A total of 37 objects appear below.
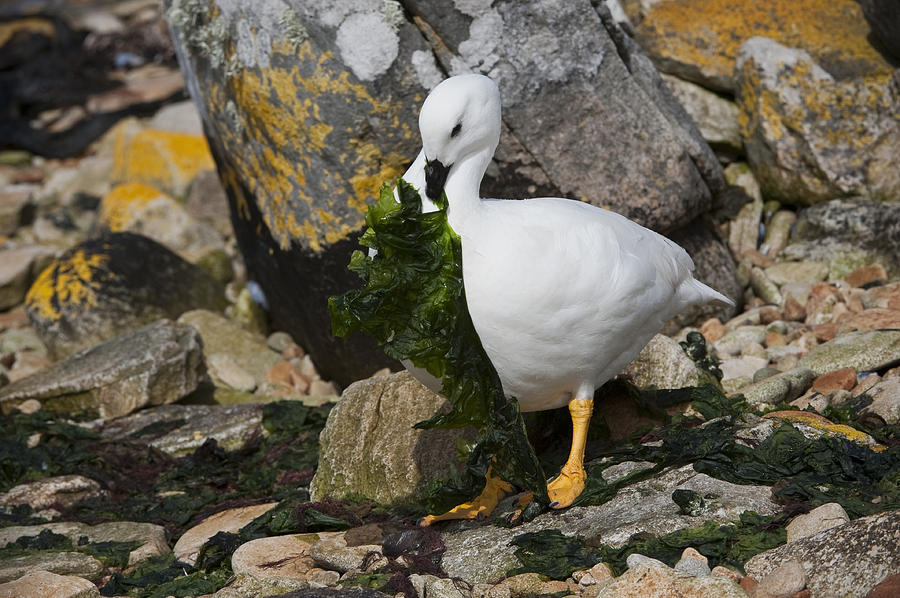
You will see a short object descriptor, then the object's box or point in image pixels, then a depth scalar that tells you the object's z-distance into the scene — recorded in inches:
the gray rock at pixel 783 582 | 308.8
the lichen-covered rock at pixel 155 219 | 934.5
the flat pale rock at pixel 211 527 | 435.9
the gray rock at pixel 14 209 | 1117.1
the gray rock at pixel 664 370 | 495.2
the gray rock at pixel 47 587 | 367.2
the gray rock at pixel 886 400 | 439.2
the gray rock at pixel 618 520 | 358.6
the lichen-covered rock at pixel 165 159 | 1072.2
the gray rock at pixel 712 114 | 743.7
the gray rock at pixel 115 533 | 441.0
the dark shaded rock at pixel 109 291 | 759.7
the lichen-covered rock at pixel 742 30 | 725.3
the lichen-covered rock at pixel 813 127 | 681.0
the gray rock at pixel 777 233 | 700.0
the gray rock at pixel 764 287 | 643.5
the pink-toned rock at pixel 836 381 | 489.1
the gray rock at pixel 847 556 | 302.5
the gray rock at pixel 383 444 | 453.4
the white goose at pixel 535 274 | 366.0
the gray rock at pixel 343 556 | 373.4
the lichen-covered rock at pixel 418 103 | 591.2
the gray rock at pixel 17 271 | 918.4
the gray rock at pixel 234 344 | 703.7
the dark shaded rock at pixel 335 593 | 316.2
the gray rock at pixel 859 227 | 640.4
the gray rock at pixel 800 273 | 652.1
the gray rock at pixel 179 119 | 1217.4
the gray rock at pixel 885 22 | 687.7
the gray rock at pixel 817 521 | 337.4
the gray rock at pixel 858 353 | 502.0
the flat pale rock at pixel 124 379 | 627.5
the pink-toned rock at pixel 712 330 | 609.9
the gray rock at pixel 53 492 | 518.6
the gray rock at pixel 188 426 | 584.1
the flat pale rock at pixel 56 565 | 409.1
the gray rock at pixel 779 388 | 484.1
